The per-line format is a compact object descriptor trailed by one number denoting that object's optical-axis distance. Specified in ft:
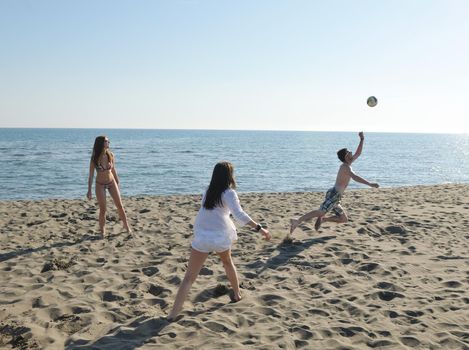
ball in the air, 31.27
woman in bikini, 25.80
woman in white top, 14.05
